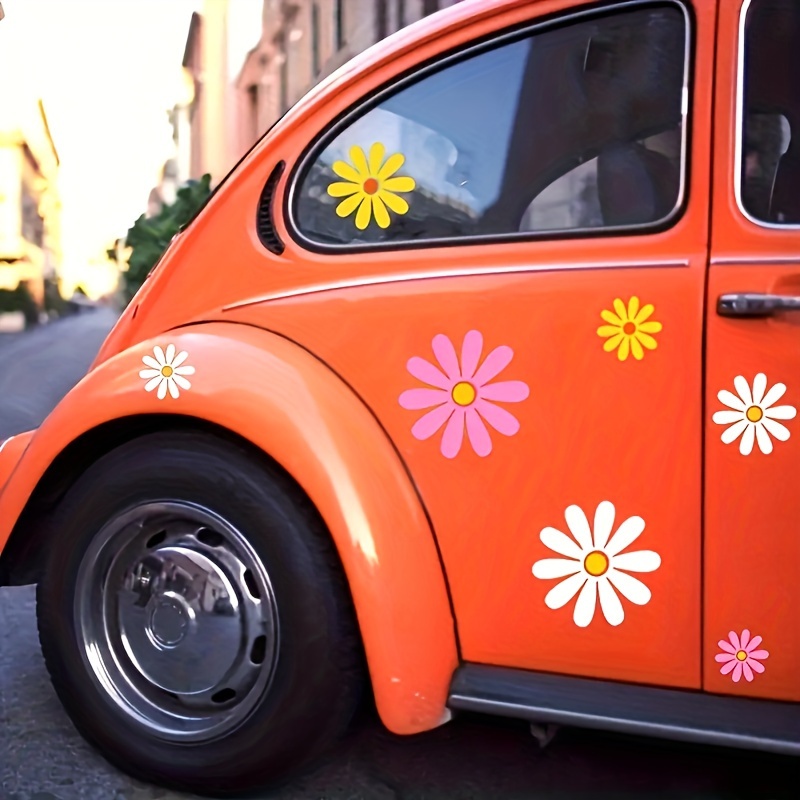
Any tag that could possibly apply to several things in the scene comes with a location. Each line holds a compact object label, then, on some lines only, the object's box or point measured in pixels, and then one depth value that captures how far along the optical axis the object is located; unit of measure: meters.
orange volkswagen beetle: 2.00
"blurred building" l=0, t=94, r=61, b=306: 45.12
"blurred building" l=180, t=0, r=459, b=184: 17.39
